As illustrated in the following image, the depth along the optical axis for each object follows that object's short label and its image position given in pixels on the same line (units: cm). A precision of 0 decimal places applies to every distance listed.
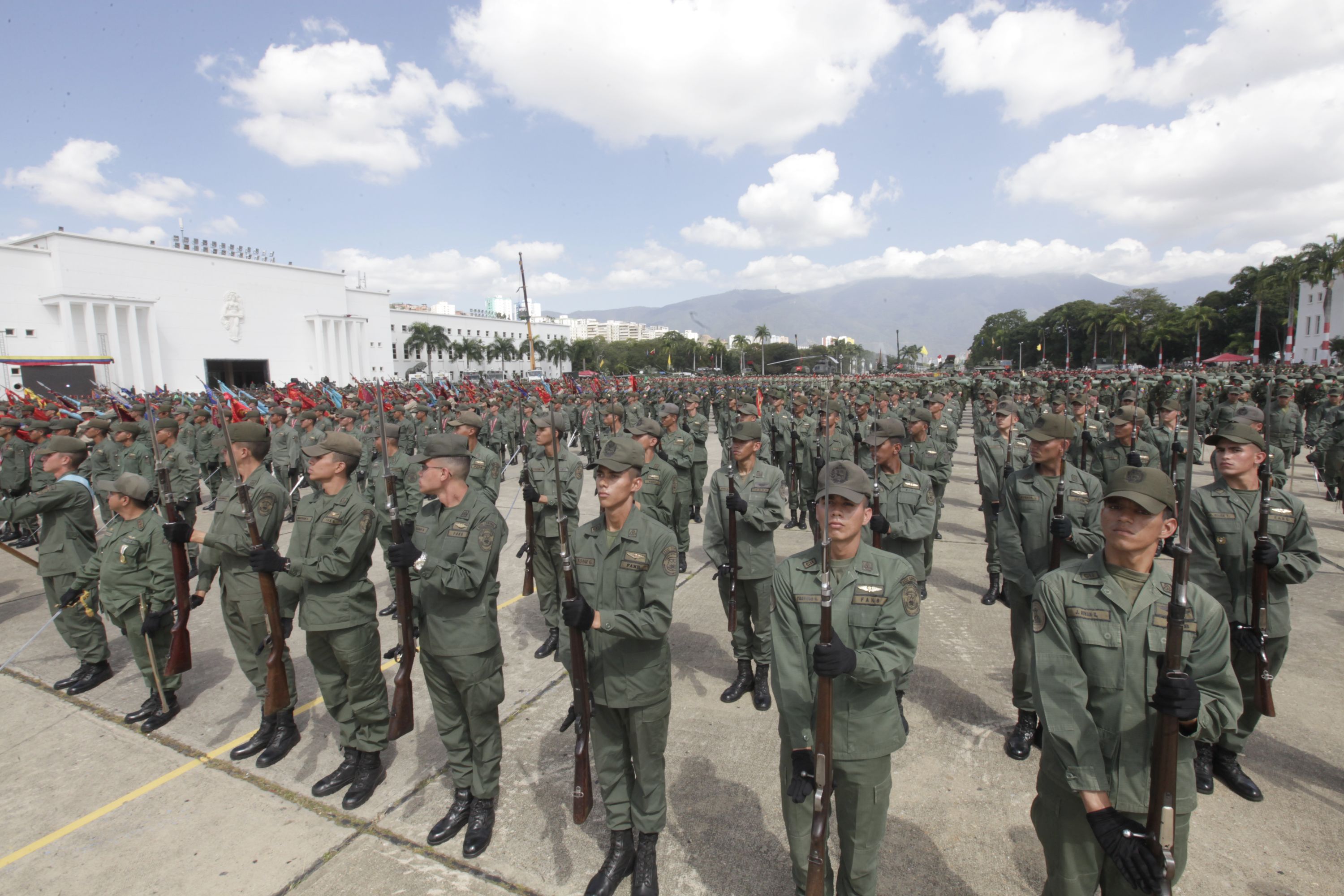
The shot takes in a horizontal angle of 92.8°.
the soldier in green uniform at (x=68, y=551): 560
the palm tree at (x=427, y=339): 7988
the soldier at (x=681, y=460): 679
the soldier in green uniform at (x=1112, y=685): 228
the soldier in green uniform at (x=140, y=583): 497
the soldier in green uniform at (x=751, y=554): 526
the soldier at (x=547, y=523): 615
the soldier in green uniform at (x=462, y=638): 366
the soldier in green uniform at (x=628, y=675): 327
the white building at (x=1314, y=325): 5309
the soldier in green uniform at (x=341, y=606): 405
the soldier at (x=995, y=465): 671
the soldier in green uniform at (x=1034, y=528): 445
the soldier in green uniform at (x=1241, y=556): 391
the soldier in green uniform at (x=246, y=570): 461
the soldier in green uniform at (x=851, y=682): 263
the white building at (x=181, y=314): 5078
